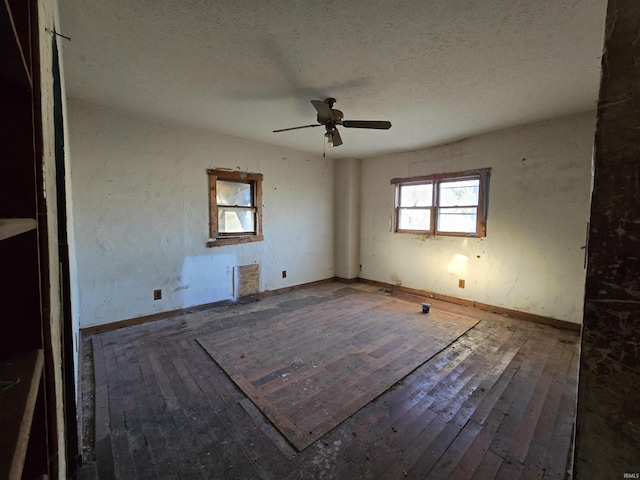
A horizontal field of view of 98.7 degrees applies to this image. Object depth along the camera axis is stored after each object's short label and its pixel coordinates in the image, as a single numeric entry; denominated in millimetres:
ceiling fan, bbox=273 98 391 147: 2634
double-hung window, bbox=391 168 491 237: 4023
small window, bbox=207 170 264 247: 3971
